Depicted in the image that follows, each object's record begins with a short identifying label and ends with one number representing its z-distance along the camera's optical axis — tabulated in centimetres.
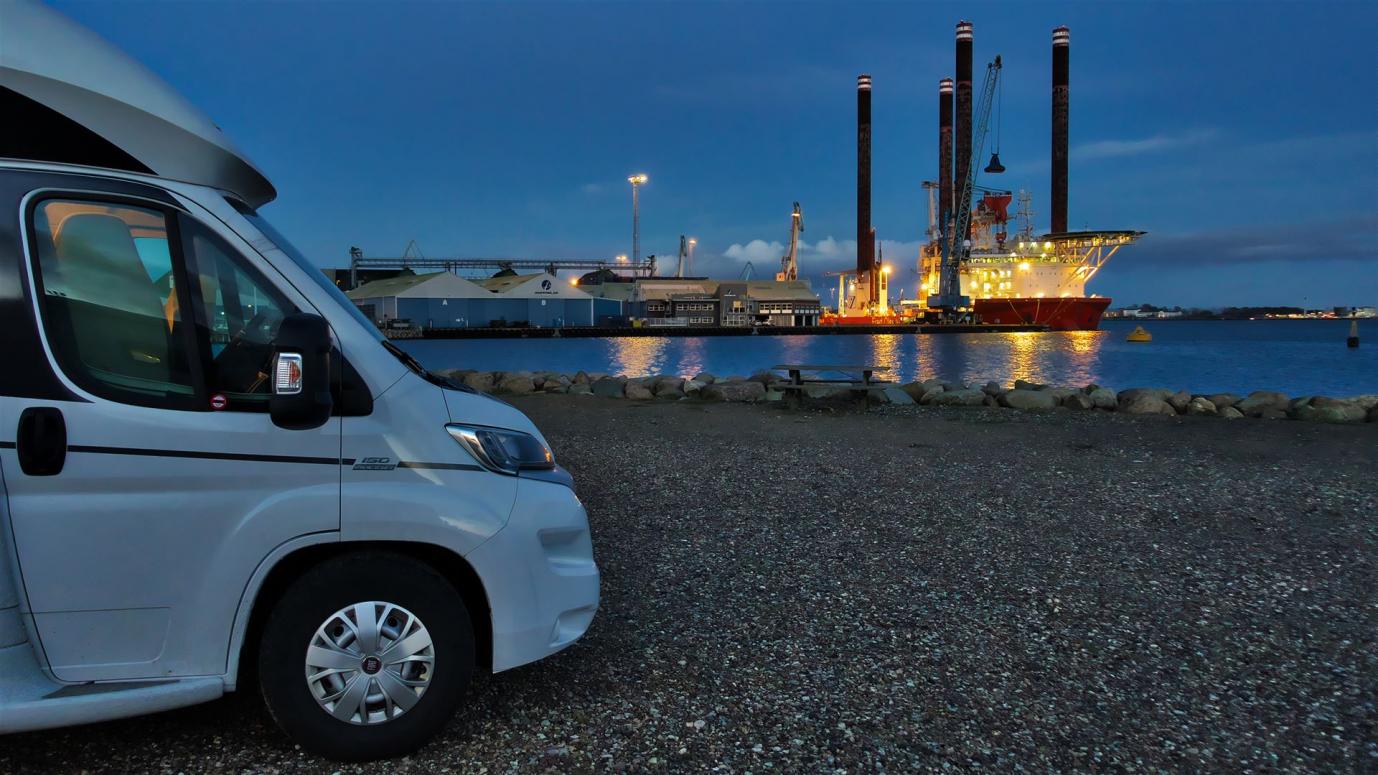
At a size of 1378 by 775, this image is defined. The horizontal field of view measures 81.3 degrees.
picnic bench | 1523
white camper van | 257
